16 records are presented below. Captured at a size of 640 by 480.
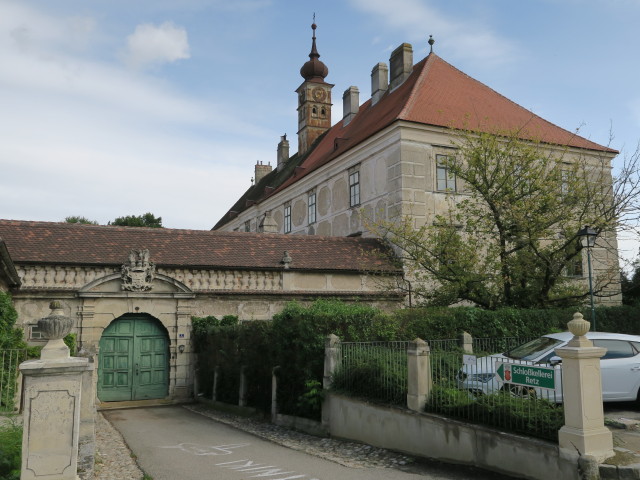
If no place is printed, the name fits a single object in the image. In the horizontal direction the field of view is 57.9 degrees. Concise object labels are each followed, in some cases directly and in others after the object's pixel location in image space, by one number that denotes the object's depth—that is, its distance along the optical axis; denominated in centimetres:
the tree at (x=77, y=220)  5507
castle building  2491
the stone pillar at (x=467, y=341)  1322
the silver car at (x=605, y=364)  971
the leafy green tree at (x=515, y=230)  1730
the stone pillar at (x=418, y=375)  1006
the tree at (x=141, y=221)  5534
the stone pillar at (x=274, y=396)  1418
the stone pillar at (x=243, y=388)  1606
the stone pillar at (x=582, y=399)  722
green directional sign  815
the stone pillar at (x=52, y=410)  611
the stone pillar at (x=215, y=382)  1803
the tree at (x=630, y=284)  2796
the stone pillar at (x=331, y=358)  1248
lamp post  1530
